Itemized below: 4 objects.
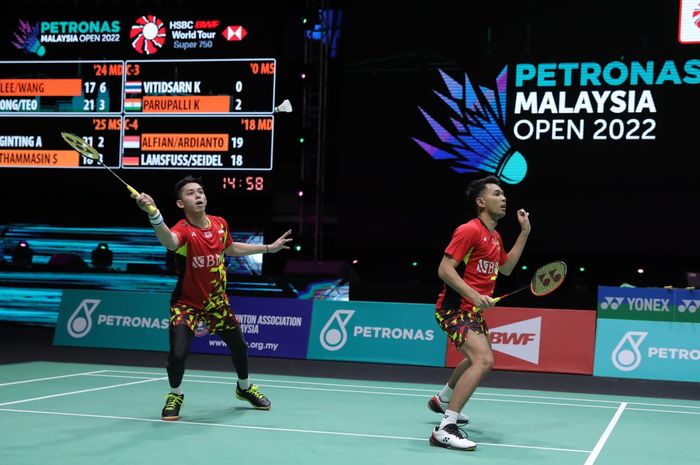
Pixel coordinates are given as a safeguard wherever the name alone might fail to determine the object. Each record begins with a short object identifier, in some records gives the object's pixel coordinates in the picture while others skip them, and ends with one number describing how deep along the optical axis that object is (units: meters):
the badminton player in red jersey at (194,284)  6.70
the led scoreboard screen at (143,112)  13.58
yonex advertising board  11.09
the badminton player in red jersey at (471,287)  5.85
